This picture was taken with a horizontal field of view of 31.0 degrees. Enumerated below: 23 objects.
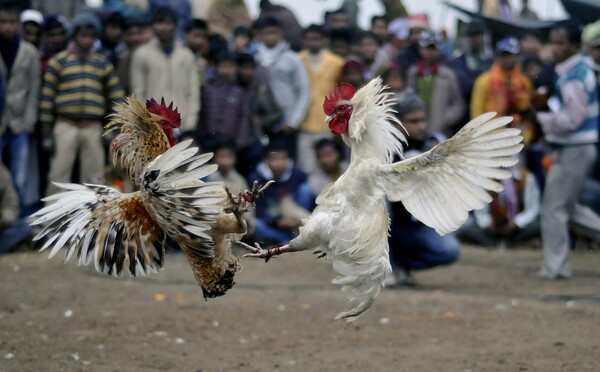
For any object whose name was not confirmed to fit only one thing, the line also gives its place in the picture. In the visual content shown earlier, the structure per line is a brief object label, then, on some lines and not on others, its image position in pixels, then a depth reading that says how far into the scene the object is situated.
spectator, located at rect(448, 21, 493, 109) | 11.13
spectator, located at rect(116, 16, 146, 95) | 10.17
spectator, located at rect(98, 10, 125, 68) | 10.51
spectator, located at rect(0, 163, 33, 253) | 9.54
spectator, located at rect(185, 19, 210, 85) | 10.83
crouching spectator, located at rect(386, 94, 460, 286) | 7.96
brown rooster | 5.02
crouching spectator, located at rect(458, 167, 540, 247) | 10.64
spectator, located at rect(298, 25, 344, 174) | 10.31
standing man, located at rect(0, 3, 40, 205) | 9.75
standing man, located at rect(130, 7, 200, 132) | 9.87
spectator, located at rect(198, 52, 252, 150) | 10.10
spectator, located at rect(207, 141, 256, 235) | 9.61
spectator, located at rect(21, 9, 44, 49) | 10.37
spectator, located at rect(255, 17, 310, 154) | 10.23
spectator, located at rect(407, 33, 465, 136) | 10.82
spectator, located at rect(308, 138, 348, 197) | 10.01
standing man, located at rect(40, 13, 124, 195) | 9.69
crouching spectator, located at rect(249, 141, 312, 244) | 9.78
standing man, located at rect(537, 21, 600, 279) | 8.73
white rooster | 4.75
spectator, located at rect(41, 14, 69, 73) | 10.23
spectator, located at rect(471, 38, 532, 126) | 10.48
